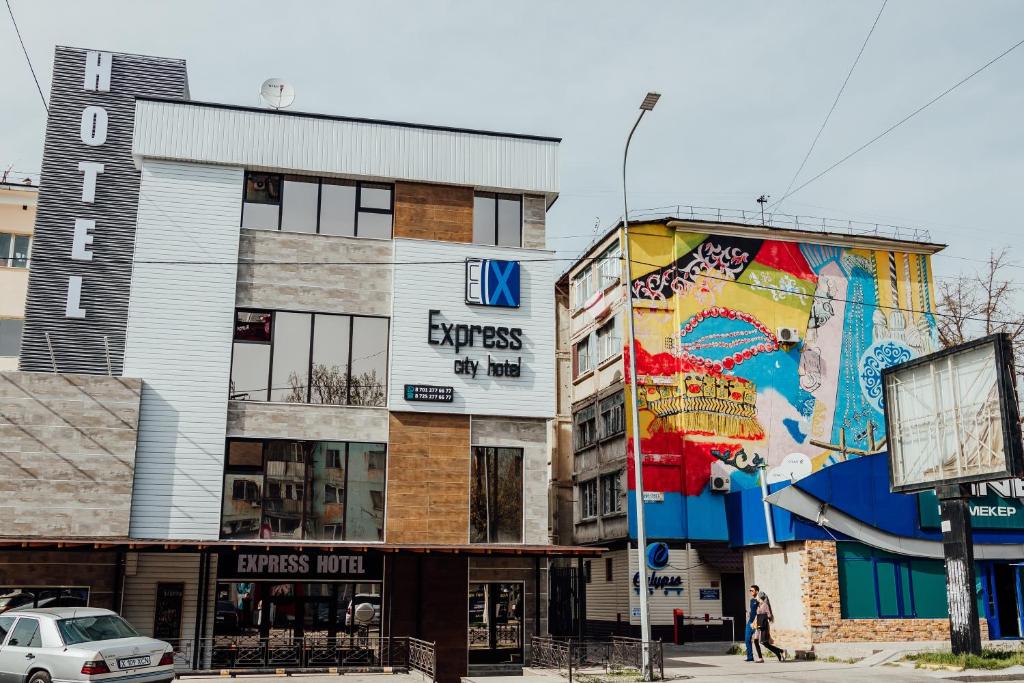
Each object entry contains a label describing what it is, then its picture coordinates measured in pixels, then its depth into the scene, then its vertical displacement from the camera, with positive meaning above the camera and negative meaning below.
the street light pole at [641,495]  22.05 +1.55
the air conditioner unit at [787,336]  39.16 +8.99
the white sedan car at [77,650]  16.28 -1.47
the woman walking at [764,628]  27.36 -1.77
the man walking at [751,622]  27.62 -1.62
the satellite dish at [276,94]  29.05 +13.73
